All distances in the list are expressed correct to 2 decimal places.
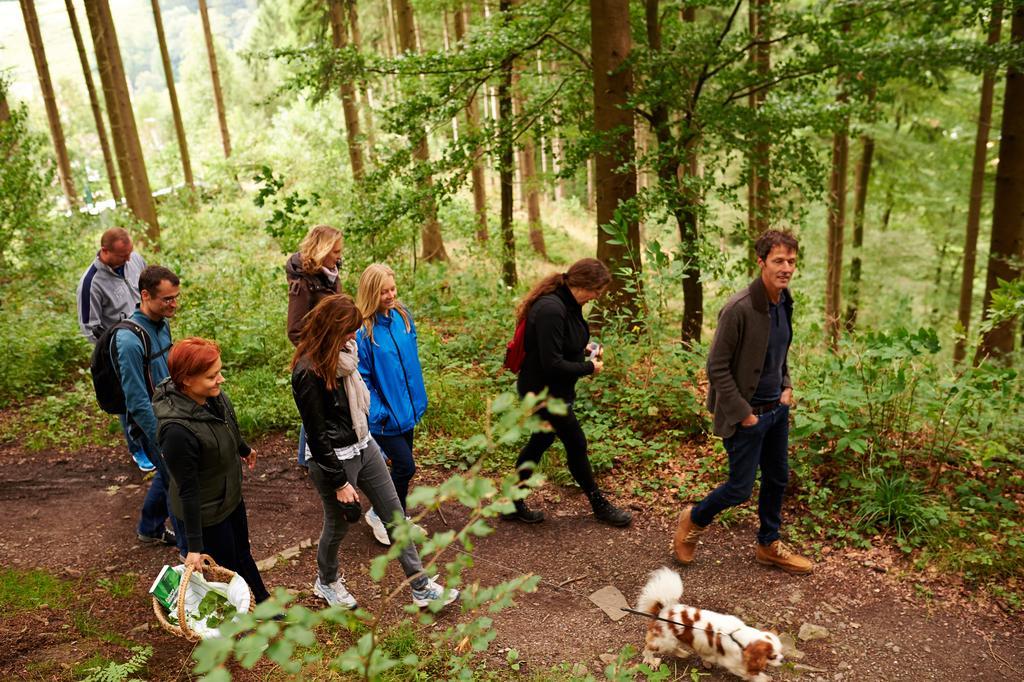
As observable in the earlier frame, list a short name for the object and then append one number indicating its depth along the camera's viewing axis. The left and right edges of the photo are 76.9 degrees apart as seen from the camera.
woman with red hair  3.31
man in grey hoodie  5.20
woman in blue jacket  4.14
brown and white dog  3.50
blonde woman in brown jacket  5.05
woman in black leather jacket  3.55
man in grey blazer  3.92
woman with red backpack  4.47
